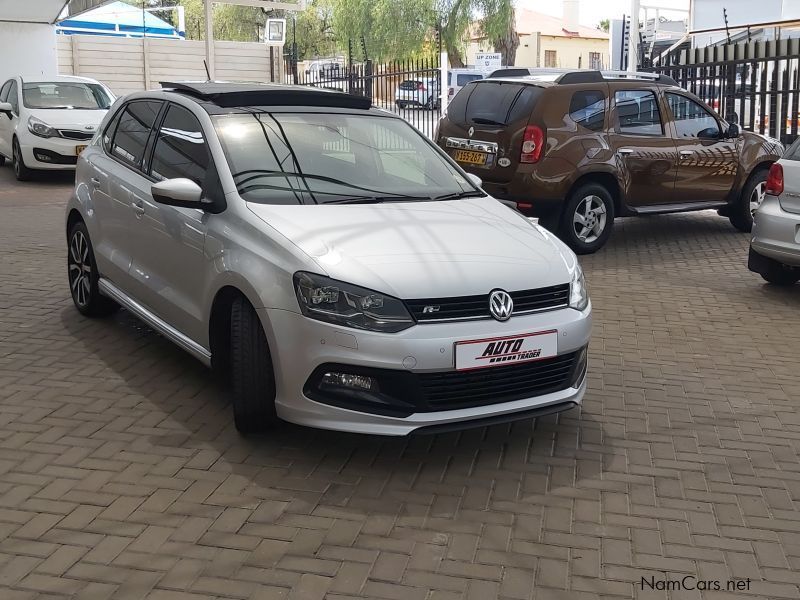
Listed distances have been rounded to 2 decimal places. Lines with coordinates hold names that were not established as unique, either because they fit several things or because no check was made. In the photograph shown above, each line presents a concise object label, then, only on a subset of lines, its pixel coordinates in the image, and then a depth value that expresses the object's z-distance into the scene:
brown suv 9.86
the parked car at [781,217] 7.86
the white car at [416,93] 18.48
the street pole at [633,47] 19.38
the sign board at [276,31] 29.79
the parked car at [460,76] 32.93
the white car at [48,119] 15.80
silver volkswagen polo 4.37
